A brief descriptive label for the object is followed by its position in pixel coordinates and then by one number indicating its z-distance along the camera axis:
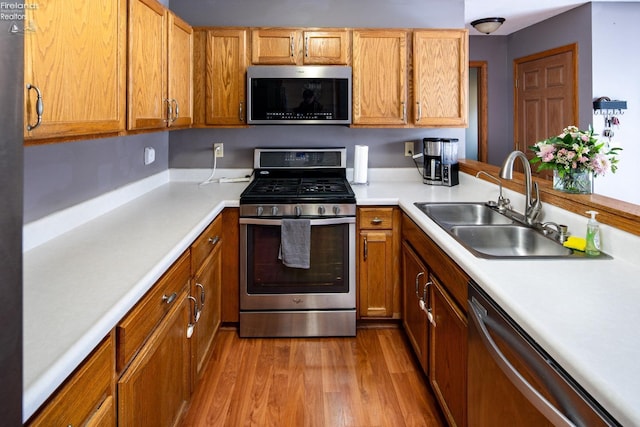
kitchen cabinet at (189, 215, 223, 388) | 2.04
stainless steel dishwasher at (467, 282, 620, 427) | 0.90
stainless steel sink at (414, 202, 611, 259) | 1.78
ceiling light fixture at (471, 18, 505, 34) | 4.50
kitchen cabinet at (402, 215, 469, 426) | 1.65
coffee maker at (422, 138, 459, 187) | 3.19
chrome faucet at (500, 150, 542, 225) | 2.01
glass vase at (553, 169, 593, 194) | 1.90
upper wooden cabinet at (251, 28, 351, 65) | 3.07
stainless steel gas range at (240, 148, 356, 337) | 2.75
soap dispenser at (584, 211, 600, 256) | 1.59
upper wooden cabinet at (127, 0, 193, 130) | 1.96
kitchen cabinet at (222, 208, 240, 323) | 2.78
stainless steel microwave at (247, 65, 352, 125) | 3.03
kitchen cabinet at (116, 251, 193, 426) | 1.24
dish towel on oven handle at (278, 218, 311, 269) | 2.74
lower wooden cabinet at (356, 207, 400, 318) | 2.85
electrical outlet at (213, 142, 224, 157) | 3.45
